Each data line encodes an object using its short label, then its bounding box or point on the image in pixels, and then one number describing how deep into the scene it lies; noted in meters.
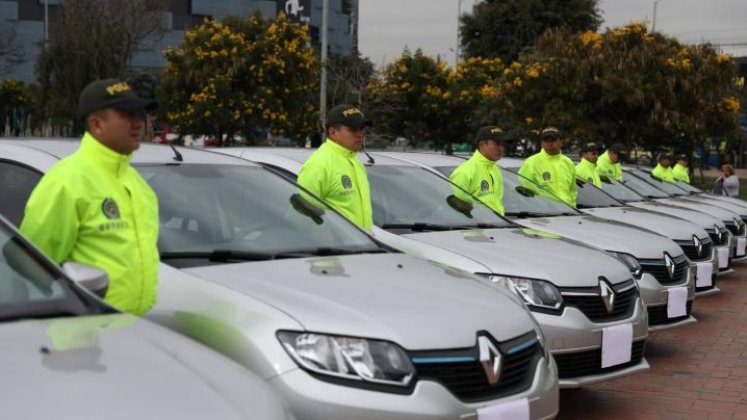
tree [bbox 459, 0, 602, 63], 45.66
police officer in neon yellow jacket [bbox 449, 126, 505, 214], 8.16
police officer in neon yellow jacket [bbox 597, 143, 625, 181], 13.94
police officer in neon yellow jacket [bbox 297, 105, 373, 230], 6.22
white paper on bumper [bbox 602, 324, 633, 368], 5.70
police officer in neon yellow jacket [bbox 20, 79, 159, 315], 3.76
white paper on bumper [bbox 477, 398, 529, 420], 3.90
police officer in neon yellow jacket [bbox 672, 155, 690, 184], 19.64
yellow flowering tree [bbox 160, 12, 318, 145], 25.62
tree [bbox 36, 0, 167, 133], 31.00
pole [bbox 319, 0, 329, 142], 26.98
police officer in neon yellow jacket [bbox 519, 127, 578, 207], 10.31
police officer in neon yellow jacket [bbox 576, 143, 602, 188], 12.11
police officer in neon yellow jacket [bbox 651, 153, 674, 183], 18.17
